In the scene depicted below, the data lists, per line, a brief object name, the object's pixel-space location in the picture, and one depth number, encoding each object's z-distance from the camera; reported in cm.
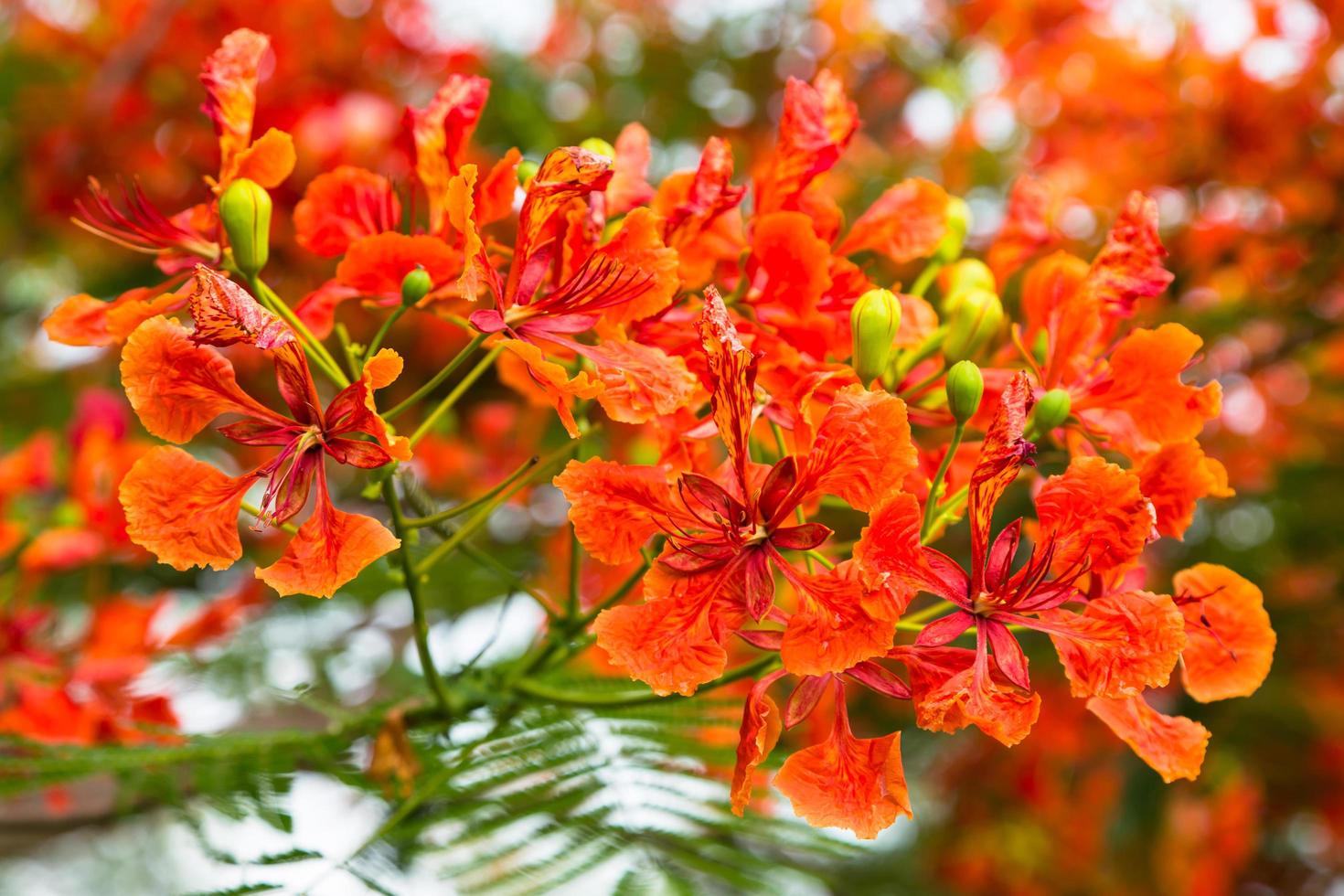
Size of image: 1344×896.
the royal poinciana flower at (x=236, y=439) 113
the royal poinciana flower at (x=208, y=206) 120
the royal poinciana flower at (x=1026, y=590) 113
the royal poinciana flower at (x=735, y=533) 113
